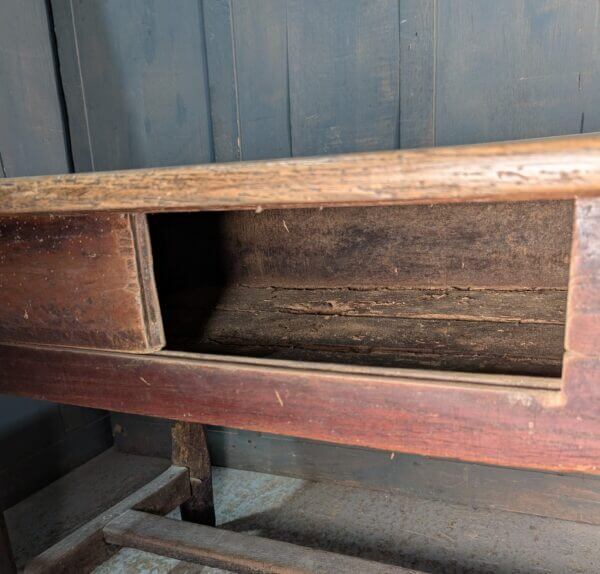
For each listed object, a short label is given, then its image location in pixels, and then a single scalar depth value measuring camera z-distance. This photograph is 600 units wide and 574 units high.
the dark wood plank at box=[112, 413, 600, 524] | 1.43
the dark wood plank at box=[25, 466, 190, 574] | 1.08
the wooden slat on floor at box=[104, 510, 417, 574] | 0.99
